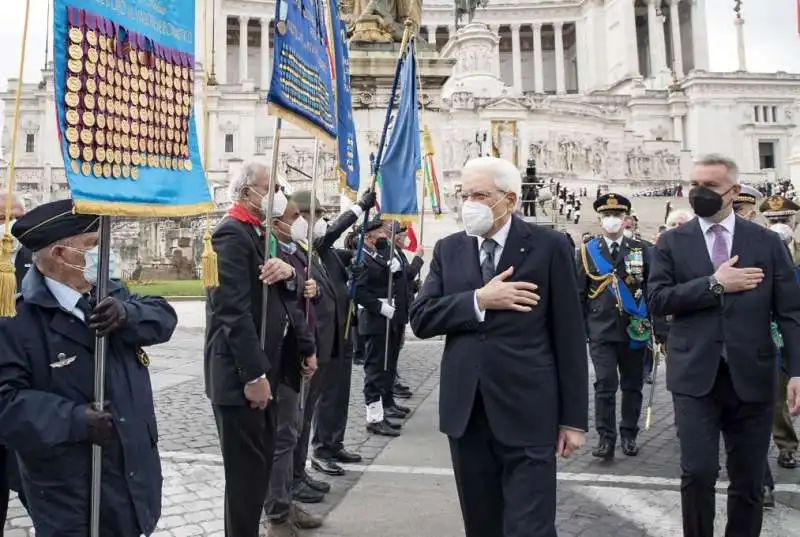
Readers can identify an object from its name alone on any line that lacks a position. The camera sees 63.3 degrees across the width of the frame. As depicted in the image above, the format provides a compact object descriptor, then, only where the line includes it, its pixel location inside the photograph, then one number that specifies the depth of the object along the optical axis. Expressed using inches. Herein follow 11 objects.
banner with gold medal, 101.2
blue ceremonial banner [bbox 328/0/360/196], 234.5
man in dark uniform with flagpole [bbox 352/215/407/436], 265.0
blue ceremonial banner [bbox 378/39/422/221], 281.6
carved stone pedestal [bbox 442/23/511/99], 1835.6
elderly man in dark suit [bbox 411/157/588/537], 115.9
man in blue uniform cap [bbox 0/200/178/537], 99.7
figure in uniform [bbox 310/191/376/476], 212.7
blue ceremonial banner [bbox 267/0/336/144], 160.9
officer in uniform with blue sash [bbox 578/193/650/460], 235.6
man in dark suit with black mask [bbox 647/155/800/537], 142.3
